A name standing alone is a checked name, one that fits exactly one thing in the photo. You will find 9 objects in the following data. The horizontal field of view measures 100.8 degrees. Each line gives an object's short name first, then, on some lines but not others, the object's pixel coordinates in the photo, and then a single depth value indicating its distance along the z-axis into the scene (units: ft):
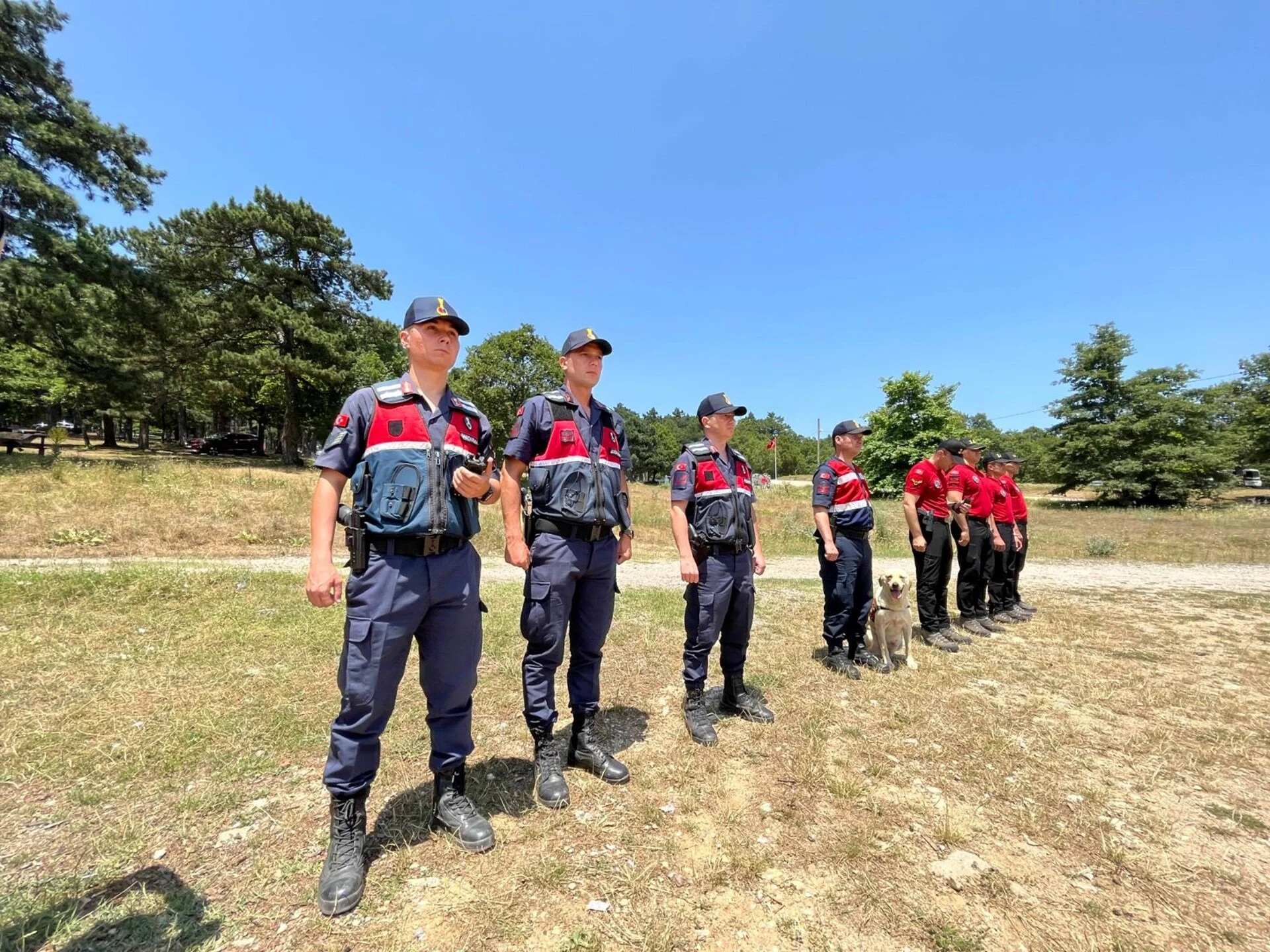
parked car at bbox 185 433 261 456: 109.29
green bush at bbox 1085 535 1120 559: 46.14
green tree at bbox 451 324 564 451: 109.81
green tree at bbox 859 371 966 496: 119.96
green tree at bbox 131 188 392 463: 77.66
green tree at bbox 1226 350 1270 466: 117.29
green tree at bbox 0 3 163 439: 45.03
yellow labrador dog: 16.49
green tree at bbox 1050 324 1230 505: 99.19
